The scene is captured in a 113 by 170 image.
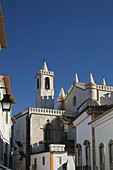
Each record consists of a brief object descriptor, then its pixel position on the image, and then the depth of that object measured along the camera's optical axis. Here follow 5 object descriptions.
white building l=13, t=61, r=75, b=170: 41.34
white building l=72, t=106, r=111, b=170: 19.08
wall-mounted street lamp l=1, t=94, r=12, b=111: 11.41
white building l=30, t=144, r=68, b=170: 31.23
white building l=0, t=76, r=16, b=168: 17.42
